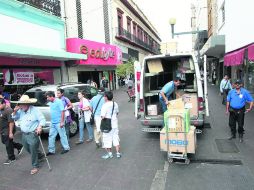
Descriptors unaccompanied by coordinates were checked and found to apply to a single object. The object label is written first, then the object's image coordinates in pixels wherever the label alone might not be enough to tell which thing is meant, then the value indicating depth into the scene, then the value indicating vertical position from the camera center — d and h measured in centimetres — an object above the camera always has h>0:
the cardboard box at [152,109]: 784 -99
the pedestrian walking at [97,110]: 700 -87
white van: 712 -31
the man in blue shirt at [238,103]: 680 -76
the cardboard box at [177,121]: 539 -95
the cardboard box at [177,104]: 625 -70
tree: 2435 +82
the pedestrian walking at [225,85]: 1248 -52
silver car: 768 -51
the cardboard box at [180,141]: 536 -138
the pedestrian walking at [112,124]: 597 -110
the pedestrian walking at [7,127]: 602 -110
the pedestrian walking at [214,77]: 2877 -21
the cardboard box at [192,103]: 727 -78
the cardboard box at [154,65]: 810 +37
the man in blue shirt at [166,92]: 714 -45
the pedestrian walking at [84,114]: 738 -104
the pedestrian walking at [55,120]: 651 -104
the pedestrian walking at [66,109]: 697 -83
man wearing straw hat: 543 -95
